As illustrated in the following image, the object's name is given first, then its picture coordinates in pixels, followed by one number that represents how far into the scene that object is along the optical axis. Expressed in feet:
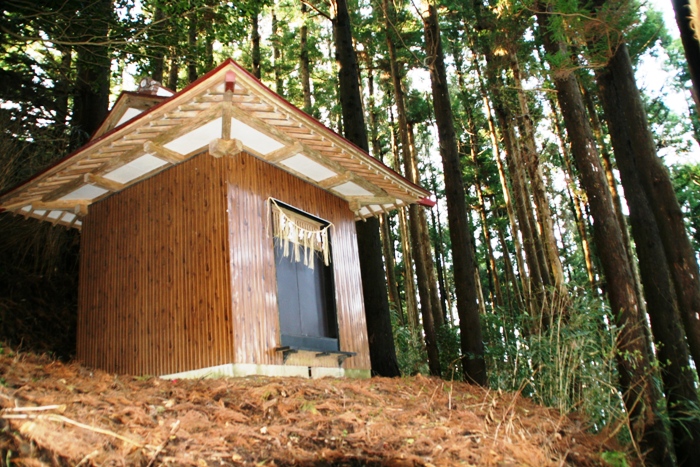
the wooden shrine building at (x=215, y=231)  21.42
